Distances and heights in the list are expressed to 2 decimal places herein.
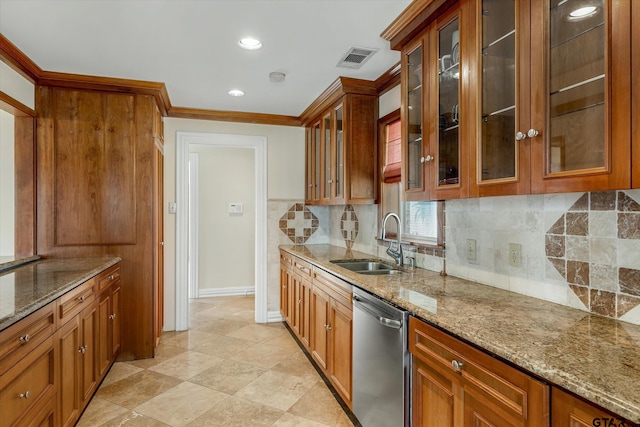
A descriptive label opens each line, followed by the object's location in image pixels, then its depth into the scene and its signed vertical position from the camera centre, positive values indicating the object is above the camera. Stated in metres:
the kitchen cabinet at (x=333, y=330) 2.29 -0.81
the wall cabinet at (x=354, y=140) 3.13 +0.65
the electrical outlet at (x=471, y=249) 2.07 -0.20
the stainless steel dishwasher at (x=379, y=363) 1.69 -0.76
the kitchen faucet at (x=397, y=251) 2.59 -0.27
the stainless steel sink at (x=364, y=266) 2.90 -0.42
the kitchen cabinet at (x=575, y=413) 0.85 -0.49
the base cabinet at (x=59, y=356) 1.48 -0.73
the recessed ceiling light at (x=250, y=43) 2.37 +1.13
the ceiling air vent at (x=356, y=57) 2.51 +1.13
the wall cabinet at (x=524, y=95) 1.09 +0.44
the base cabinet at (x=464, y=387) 1.05 -0.58
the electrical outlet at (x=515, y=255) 1.77 -0.20
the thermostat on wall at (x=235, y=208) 5.56 +0.10
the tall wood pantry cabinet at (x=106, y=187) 3.00 +0.24
